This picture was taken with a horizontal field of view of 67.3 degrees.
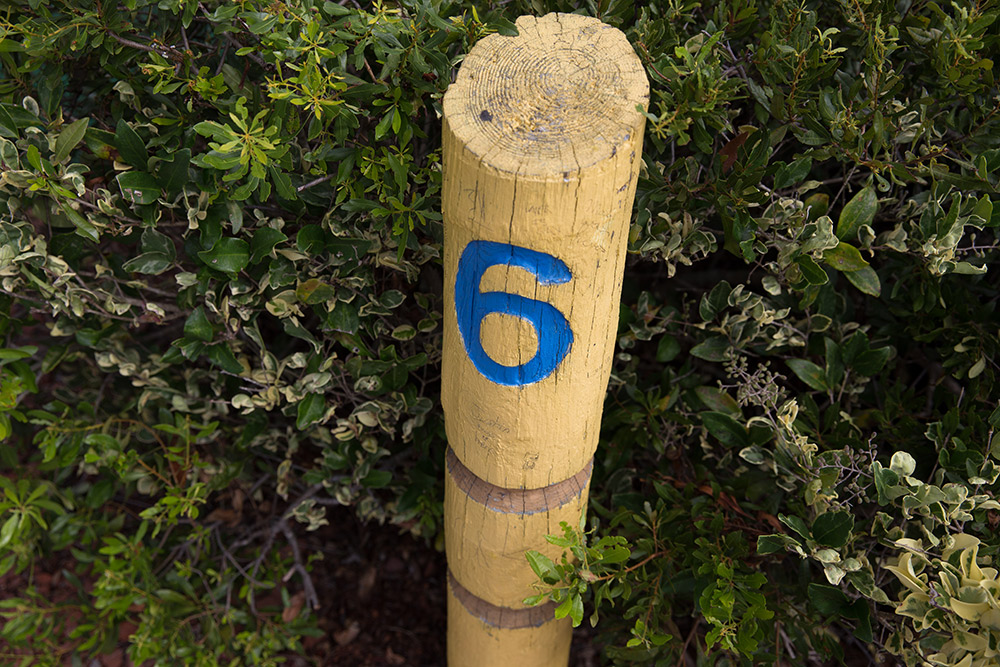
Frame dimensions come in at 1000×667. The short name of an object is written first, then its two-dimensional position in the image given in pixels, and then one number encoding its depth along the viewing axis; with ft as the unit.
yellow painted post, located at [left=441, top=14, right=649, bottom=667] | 4.37
